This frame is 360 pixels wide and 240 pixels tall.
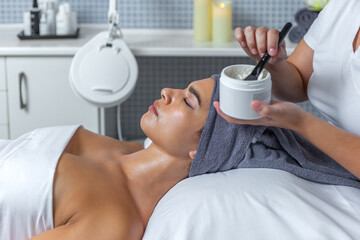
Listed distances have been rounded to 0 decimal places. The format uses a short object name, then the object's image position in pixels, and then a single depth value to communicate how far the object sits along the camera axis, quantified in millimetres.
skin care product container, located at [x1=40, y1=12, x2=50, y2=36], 2888
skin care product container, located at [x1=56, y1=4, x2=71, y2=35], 2896
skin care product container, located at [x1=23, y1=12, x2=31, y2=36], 2896
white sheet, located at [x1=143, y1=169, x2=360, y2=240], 1225
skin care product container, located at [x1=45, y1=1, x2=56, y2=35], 2910
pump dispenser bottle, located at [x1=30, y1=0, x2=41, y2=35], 2887
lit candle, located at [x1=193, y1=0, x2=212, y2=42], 2912
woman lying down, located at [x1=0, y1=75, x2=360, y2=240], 1389
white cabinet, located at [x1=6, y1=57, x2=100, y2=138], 2732
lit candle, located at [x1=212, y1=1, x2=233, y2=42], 2873
